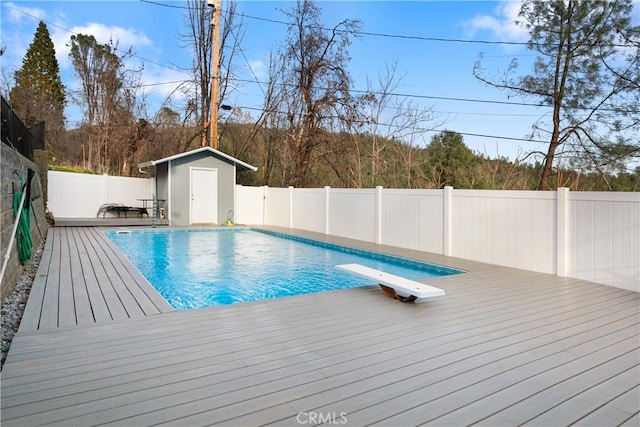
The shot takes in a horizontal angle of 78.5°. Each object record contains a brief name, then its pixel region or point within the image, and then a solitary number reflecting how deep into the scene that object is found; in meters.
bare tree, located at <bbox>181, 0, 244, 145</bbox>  15.51
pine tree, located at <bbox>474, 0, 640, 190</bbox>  7.70
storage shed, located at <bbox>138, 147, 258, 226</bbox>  12.09
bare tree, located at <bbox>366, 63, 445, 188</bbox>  12.30
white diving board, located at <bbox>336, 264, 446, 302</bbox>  3.71
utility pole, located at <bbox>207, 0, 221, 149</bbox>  12.59
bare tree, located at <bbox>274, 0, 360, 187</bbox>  14.15
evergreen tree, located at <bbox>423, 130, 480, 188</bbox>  11.22
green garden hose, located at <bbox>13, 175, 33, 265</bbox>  4.55
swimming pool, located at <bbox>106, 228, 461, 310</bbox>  5.39
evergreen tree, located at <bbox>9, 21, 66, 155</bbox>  16.78
